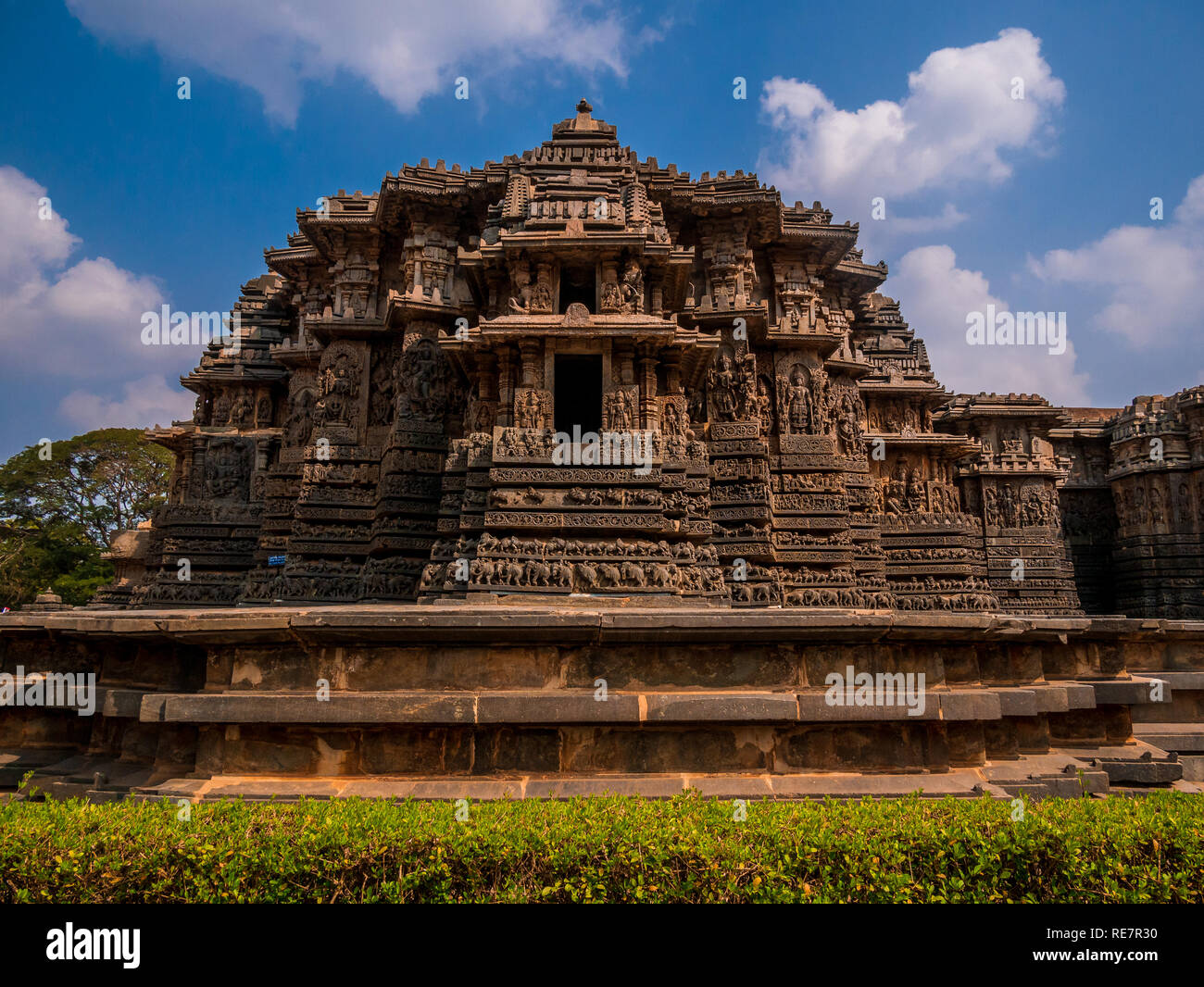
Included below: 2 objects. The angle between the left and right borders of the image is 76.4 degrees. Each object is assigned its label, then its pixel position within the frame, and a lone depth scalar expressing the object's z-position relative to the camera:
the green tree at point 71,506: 35.78
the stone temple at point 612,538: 5.39
